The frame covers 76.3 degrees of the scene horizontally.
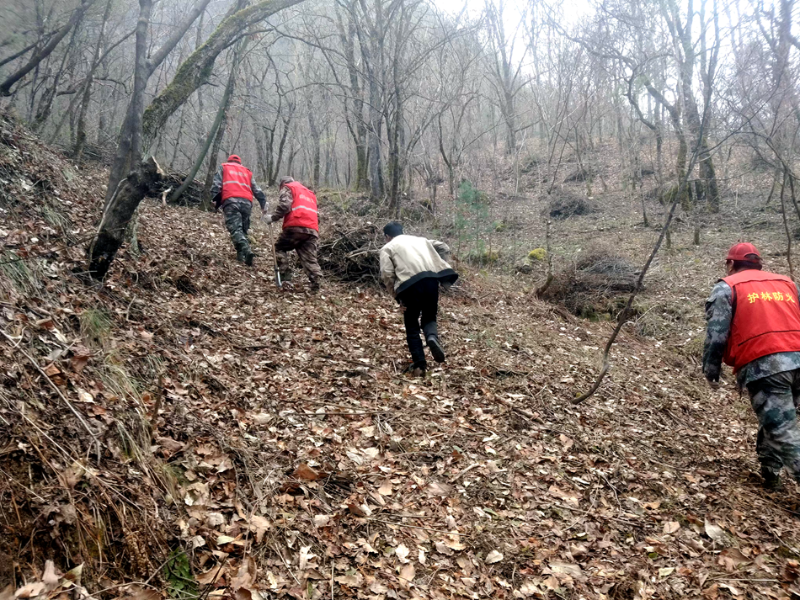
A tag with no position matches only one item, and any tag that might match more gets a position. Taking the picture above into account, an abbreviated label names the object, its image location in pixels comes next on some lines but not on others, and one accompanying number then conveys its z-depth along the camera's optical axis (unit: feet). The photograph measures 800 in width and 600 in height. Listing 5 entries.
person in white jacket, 18.80
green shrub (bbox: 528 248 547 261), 46.73
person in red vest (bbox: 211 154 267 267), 29.40
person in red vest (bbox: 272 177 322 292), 26.73
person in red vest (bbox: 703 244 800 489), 13.24
